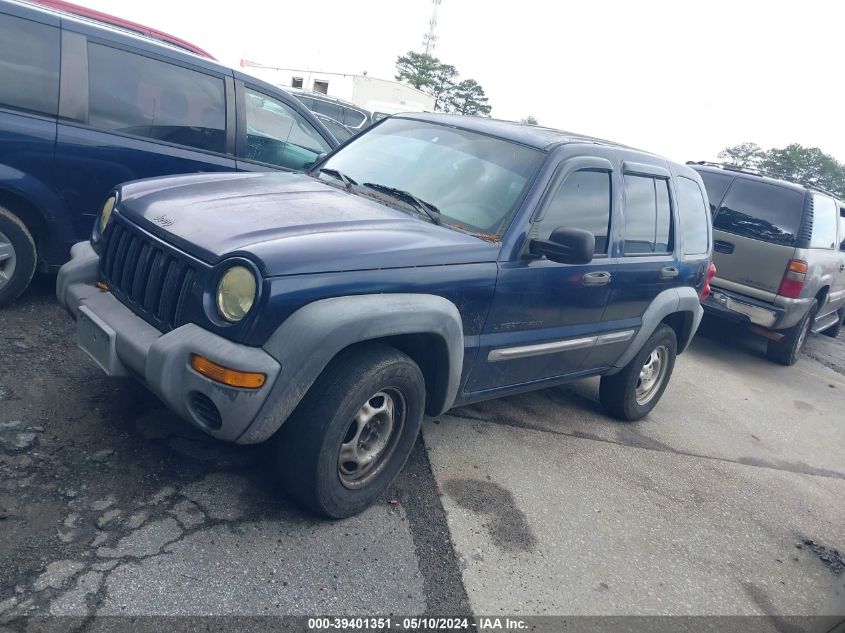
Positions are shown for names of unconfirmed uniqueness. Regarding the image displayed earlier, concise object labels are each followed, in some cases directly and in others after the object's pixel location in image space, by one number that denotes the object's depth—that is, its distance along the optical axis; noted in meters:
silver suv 7.46
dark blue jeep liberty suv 2.68
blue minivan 4.23
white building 24.50
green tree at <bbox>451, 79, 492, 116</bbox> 72.62
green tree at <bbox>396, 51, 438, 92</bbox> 69.75
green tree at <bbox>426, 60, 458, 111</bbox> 71.50
